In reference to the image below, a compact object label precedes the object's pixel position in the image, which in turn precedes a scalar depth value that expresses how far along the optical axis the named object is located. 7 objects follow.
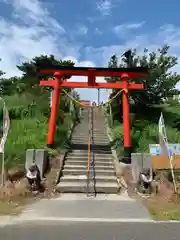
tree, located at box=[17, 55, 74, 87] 15.53
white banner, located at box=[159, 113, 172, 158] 6.56
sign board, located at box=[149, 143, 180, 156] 6.92
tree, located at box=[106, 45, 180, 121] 11.55
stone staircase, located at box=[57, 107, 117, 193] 6.17
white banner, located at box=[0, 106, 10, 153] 6.36
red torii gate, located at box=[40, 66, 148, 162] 8.23
